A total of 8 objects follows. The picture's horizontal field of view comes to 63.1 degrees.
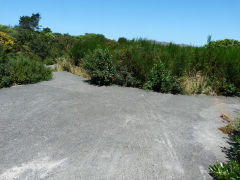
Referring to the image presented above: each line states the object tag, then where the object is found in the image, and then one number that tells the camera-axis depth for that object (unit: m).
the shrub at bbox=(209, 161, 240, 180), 2.13
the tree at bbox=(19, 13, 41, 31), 35.09
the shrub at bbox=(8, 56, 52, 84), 6.11
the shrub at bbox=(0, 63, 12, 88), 5.83
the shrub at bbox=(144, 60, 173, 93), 6.07
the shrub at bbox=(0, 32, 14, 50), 8.31
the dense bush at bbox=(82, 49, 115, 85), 6.52
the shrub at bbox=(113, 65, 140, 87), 6.56
